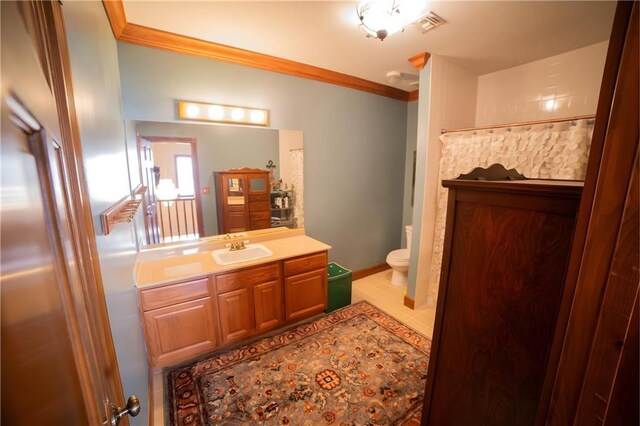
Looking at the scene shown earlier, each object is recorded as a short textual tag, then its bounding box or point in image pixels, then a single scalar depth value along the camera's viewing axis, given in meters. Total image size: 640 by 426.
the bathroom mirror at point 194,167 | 2.12
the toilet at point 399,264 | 3.18
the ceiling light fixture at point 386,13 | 1.55
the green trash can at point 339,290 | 2.68
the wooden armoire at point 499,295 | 0.79
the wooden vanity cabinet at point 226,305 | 1.80
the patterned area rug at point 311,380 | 1.58
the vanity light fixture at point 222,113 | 2.15
